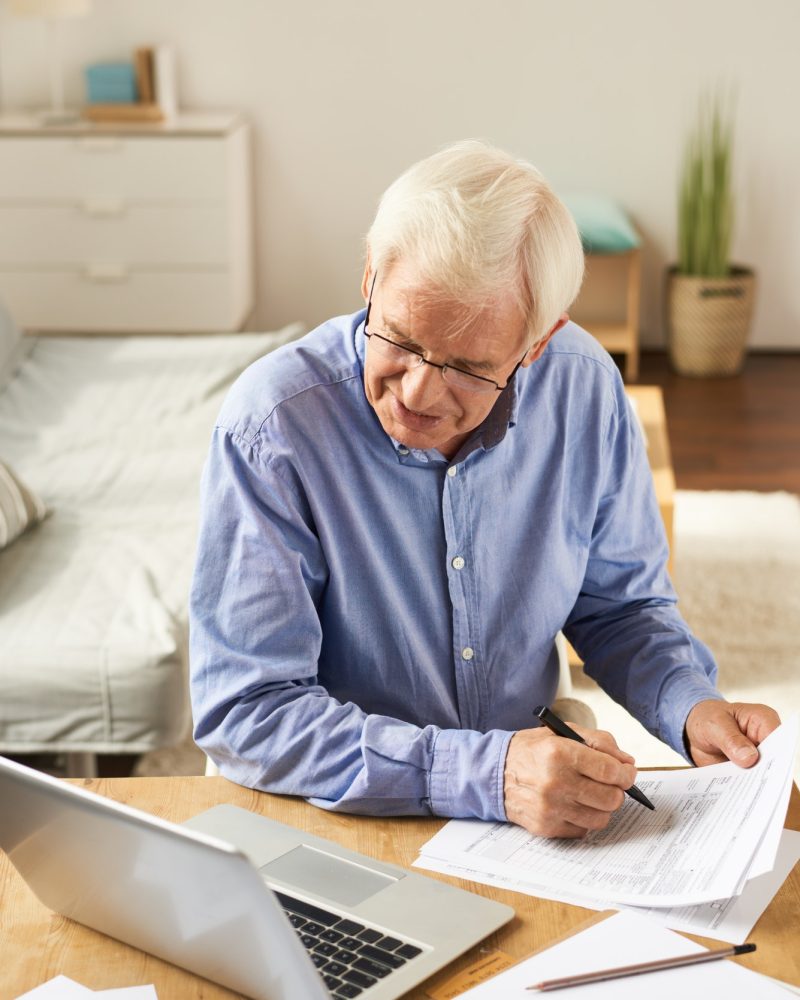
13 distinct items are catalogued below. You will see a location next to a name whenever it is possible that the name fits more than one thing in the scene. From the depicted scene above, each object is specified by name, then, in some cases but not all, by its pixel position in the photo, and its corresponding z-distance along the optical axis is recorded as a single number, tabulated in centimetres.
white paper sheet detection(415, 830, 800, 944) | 91
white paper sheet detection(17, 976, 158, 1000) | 84
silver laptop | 76
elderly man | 108
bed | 198
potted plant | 470
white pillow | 227
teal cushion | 453
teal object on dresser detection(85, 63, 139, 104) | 475
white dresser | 447
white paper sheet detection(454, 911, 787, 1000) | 83
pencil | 83
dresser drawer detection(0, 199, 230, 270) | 454
